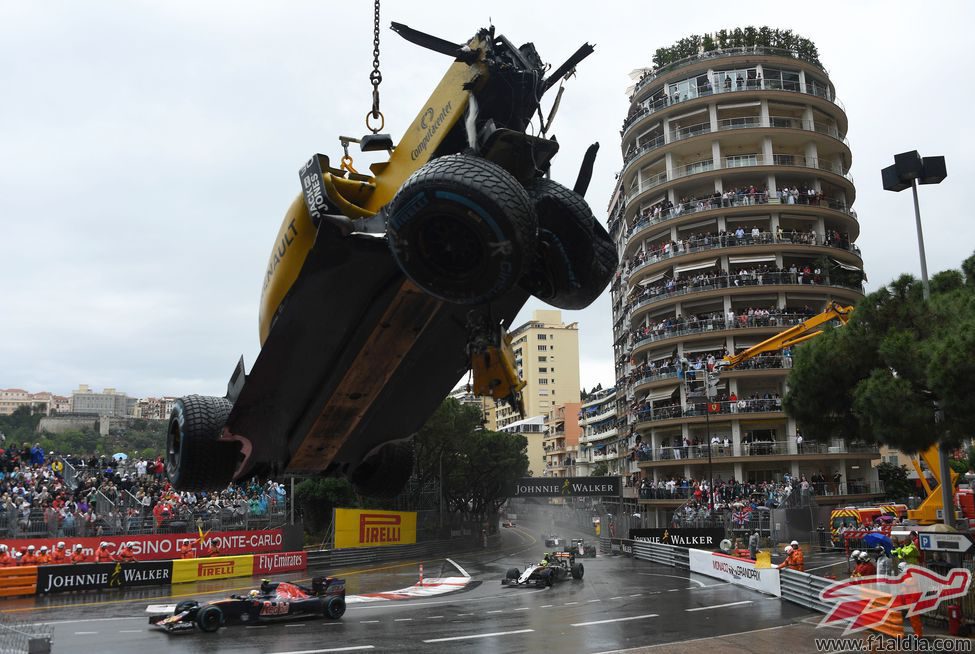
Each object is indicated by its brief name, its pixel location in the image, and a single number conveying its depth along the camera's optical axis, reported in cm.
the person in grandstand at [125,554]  2903
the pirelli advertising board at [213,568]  2917
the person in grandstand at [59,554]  2691
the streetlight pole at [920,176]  1795
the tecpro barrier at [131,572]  2494
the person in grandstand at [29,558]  2592
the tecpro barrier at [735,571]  2344
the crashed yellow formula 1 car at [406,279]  470
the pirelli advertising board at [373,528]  3853
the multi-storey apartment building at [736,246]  4994
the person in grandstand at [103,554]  2835
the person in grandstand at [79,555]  2761
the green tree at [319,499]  4619
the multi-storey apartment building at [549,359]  13838
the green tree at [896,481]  5266
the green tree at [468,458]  5312
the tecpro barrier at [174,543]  2758
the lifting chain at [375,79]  686
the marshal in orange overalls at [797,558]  2248
